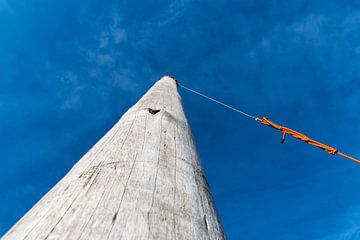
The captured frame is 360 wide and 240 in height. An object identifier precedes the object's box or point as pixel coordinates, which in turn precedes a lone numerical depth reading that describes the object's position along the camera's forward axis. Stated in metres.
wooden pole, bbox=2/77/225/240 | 1.32
